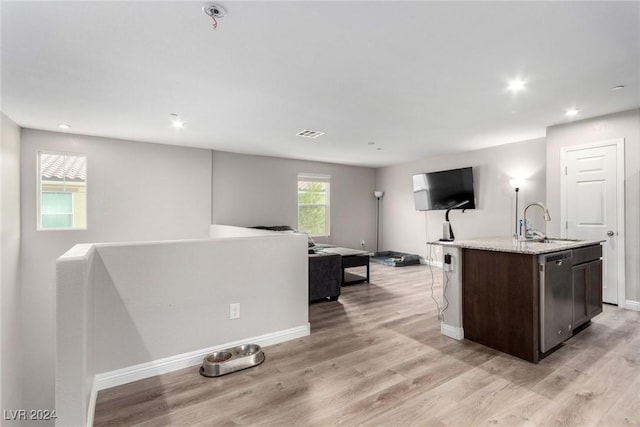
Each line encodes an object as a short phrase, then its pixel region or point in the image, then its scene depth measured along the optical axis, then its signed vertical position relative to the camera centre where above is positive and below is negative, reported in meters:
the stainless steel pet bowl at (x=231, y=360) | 2.35 -1.15
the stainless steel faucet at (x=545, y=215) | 3.06 +0.01
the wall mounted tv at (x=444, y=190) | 6.25 +0.55
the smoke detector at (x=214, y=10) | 1.89 +1.27
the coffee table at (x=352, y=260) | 5.24 -0.77
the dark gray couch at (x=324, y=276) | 4.14 -0.82
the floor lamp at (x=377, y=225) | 8.65 -0.26
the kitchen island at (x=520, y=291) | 2.52 -0.68
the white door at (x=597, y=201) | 4.00 +0.20
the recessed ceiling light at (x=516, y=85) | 2.99 +1.29
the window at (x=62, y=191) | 4.81 +0.37
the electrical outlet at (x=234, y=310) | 2.72 -0.83
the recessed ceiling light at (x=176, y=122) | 4.05 +1.29
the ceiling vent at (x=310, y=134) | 4.85 +1.31
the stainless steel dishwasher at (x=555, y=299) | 2.52 -0.71
